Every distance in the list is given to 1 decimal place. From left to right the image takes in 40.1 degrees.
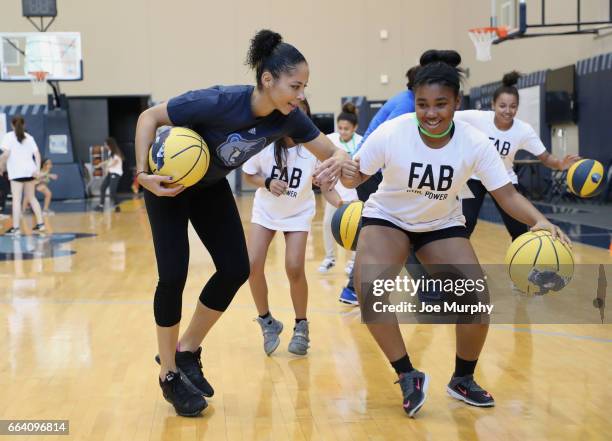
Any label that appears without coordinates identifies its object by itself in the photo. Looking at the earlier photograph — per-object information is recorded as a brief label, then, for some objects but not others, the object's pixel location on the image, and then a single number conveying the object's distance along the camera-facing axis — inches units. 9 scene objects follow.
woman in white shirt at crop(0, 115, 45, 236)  514.3
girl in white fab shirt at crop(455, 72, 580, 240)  265.6
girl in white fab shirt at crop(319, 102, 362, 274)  331.0
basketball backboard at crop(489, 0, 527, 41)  632.9
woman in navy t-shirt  154.6
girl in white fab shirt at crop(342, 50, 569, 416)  158.7
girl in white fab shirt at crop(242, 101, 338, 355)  215.8
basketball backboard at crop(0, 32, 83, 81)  814.5
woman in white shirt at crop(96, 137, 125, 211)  807.7
